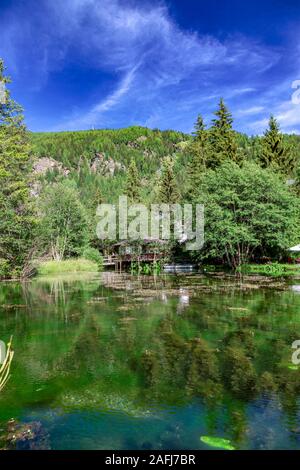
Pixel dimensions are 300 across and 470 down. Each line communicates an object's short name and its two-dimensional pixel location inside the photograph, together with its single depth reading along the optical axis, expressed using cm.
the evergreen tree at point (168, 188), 5203
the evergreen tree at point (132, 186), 5947
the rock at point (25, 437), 523
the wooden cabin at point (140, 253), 4409
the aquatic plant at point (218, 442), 507
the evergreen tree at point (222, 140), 4000
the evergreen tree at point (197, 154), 4356
